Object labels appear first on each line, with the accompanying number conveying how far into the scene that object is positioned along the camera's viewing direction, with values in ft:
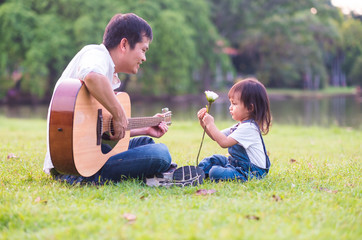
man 11.39
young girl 12.30
